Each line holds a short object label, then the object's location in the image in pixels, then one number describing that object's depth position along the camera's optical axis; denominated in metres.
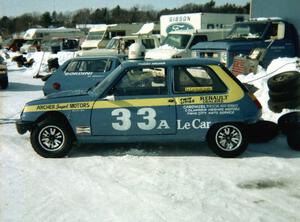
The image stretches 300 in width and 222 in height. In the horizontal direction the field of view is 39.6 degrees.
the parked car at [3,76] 17.31
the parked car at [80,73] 12.02
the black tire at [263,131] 7.59
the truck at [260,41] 13.21
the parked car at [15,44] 51.71
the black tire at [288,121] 7.56
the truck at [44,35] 49.75
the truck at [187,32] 17.12
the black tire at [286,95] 9.21
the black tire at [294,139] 7.09
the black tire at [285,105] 9.21
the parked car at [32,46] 42.14
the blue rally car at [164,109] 6.63
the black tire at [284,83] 9.14
